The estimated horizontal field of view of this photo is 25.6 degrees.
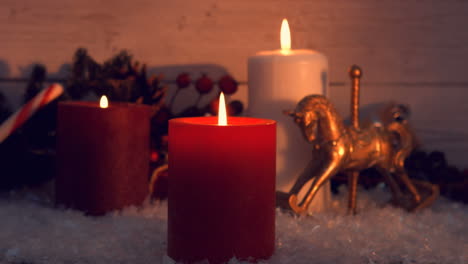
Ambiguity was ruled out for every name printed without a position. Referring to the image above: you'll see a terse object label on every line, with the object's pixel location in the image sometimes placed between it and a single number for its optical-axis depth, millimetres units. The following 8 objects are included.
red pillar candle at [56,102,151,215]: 831
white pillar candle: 848
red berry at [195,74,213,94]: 950
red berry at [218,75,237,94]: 941
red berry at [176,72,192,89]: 951
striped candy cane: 866
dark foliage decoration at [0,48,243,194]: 901
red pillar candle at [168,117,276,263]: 707
